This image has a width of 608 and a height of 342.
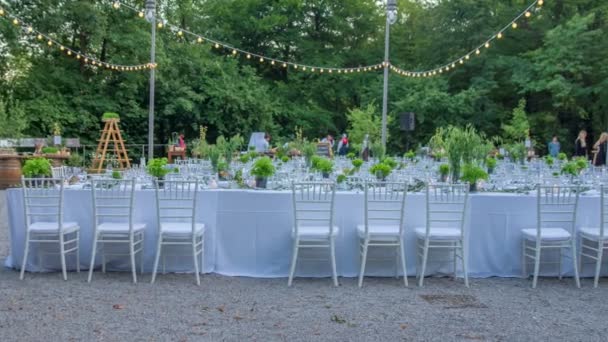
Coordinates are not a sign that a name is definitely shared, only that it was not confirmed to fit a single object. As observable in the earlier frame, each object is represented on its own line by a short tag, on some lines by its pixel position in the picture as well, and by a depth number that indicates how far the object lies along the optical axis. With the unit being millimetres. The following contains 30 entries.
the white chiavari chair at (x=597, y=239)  4824
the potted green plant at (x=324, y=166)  6405
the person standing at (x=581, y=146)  13547
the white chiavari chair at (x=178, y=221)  4715
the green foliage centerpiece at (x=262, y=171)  5418
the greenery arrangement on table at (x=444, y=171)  6090
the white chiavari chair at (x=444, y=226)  4750
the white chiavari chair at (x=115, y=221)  4734
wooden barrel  11633
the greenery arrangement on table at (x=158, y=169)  5359
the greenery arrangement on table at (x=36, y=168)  5047
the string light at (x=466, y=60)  12341
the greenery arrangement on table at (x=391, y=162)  7440
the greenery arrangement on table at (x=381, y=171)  5884
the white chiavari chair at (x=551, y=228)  4816
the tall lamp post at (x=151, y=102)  14062
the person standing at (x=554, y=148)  16669
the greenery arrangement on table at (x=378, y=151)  9094
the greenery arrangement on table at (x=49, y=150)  12562
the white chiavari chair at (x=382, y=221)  4738
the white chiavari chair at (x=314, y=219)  4711
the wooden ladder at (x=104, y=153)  12977
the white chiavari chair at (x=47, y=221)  4773
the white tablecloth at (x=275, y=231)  5094
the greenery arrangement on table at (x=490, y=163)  7492
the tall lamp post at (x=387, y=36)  12836
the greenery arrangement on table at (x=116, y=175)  5504
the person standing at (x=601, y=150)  11852
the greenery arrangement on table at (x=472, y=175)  5258
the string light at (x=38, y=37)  16609
